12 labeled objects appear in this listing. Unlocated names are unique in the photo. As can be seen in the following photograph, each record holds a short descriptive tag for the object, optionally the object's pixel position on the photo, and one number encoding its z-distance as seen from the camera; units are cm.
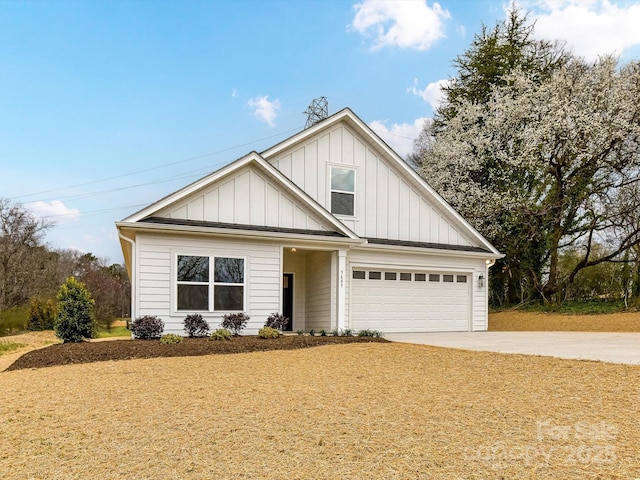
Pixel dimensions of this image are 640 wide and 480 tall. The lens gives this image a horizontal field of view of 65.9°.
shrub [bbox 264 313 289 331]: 1261
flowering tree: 1978
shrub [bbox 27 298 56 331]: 2056
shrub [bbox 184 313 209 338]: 1177
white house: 1205
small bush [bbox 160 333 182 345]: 1058
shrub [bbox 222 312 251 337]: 1205
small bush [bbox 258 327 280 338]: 1174
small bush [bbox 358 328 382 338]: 1277
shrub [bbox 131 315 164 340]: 1129
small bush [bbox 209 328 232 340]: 1137
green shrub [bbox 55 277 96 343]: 1096
